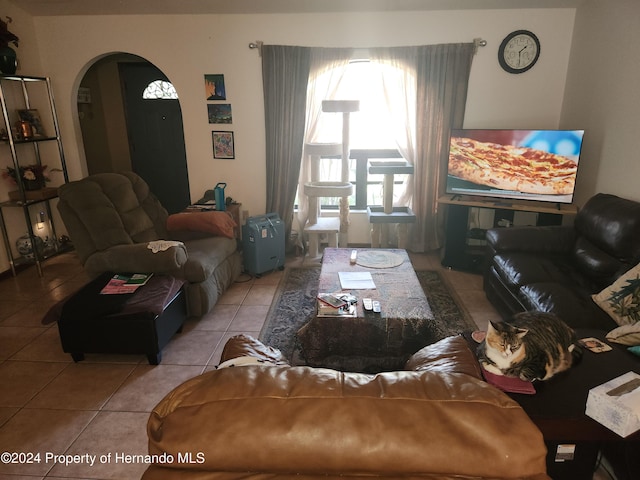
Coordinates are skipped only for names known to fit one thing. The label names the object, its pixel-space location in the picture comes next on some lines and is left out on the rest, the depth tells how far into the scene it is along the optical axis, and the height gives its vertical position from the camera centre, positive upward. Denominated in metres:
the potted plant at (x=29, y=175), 4.11 -0.44
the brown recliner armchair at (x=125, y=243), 3.04 -0.83
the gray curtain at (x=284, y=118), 4.23 +0.08
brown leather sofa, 0.76 -0.53
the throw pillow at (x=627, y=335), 1.91 -0.93
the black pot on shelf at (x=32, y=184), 4.23 -0.53
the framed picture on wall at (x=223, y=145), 4.54 -0.19
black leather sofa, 2.51 -0.96
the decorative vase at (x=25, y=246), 4.25 -1.13
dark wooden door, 5.45 -0.12
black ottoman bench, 2.62 -1.16
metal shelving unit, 4.00 -0.20
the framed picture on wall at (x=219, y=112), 4.46 +0.15
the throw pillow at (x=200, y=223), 3.80 -0.82
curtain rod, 4.10 +0.76
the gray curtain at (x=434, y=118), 4.15 +0.06
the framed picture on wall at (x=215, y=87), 4.37 +0.39
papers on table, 2.80 -1.01
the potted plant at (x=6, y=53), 3.81 +0.66
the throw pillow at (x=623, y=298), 2.28 -0.94
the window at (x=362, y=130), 4.44 -0.05
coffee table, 2.41 -1.16
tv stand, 3.82 -0.89
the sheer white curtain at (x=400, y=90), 4.20 +0.33
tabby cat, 1.61 -0.85
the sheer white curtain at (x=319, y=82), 4.23 +0.42
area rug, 2.98 -1.42
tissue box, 1.32 -0.86
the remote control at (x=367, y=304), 2.49 -1.02
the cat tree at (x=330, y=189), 4.11 -0.60
